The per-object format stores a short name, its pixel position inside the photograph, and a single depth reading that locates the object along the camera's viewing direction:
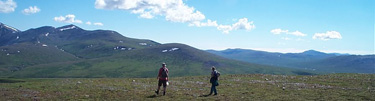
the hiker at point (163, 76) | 26.58
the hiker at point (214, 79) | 27.09
